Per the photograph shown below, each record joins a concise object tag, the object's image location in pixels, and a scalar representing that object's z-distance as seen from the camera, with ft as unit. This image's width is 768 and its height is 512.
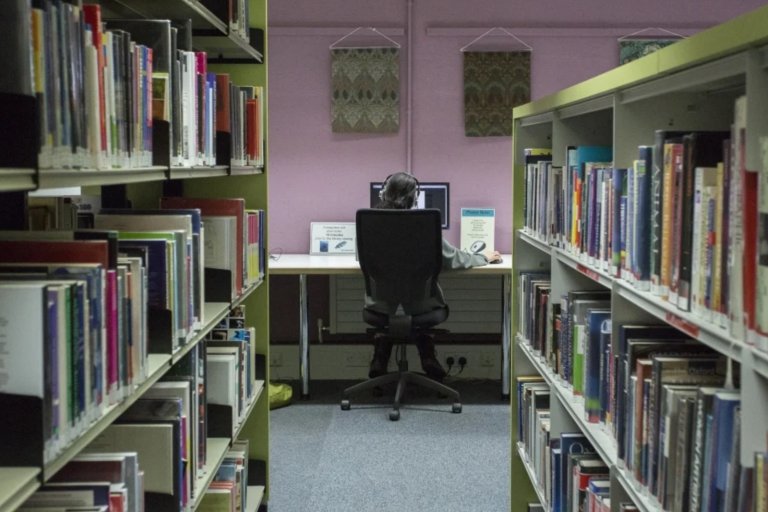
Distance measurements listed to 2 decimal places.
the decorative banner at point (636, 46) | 16.57
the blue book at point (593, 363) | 6.56
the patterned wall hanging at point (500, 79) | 16.63
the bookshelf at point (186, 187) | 3.53
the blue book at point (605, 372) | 6.26
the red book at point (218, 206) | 8.46
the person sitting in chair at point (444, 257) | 14.49
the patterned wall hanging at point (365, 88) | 16.63
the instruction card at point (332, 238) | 16.61
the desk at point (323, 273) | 14.65
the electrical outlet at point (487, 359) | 16.97
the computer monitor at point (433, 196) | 16.42
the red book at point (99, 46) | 4.53
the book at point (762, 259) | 3.61
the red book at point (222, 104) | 8.13
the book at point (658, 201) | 4.97
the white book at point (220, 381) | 8.07
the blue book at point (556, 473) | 7.88
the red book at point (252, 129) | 9.40
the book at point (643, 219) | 5.25
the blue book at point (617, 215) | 5.89
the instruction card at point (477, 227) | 16.57
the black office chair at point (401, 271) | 13.48
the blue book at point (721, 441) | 4.06
